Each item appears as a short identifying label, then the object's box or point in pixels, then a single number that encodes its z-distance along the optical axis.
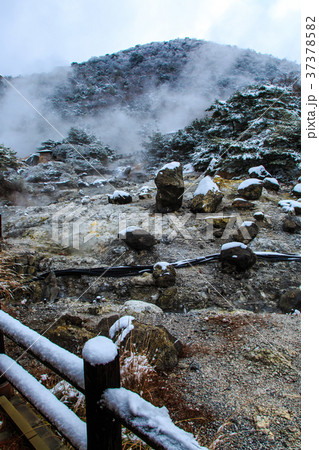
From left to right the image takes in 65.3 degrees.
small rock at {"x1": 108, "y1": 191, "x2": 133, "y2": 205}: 5.95
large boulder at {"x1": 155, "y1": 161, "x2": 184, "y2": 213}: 4.91
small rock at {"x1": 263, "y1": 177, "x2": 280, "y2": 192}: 6.26
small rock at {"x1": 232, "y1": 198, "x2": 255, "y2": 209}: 5.23
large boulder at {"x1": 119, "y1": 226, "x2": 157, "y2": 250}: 4.00
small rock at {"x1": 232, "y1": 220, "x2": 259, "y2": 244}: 4.25
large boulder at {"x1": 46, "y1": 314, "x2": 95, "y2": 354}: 1.78
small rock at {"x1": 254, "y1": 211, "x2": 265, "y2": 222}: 4.74
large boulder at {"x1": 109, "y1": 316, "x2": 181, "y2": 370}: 1.66
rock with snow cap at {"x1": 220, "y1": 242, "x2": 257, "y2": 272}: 3.40
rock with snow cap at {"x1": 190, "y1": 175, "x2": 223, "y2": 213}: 5.12
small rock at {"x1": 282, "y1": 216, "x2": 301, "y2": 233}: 4.50
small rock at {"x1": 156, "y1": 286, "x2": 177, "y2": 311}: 2.96
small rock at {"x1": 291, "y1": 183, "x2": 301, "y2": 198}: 5.89
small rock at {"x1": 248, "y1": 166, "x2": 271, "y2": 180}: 6.82
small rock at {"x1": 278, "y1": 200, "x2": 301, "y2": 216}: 5.05
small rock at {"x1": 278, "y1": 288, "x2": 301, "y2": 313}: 2.78
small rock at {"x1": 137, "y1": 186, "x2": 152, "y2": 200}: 6.27
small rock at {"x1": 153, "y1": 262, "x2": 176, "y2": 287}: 3.19
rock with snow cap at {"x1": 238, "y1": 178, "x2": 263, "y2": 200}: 5.54
